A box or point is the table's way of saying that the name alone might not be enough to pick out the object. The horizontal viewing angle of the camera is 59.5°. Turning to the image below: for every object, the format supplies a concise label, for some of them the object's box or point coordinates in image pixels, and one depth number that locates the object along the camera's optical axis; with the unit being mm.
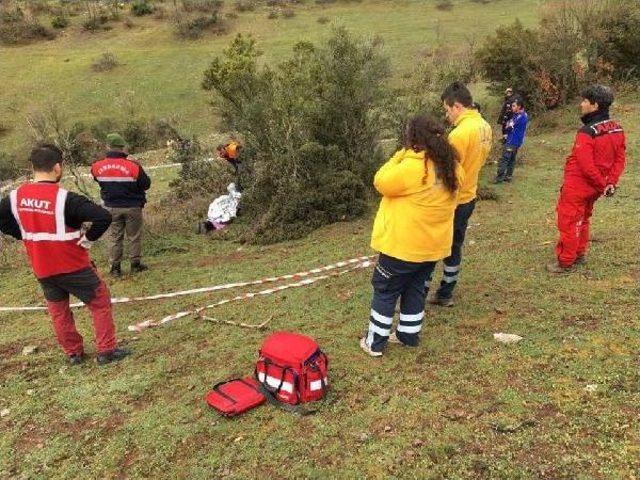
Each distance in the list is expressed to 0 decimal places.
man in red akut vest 4582
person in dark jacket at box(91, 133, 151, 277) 7254
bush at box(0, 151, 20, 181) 20703
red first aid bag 4051
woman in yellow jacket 4027
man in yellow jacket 4766
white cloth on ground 9828
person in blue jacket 10711
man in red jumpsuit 5348
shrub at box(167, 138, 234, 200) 11109
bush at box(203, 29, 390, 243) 9211
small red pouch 4055
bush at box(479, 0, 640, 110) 16781
